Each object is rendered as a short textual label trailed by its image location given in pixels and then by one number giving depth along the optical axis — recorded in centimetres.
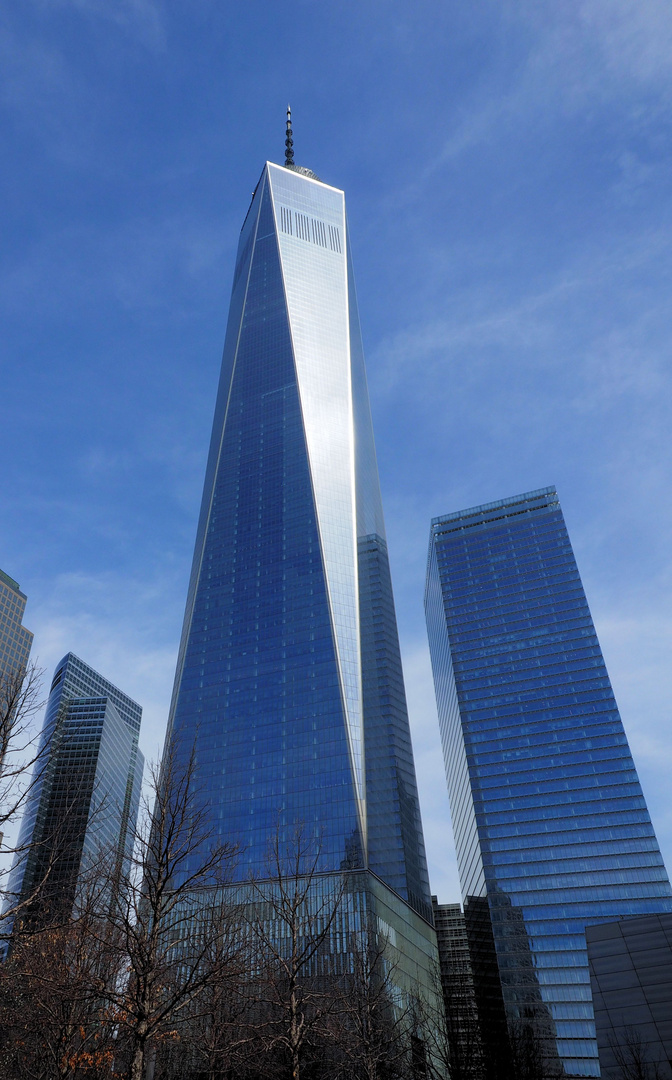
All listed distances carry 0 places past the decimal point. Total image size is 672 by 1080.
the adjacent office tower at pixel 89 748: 15661
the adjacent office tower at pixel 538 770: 13662
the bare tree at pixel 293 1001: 2517
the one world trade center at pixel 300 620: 11925
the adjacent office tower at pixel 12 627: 17225
